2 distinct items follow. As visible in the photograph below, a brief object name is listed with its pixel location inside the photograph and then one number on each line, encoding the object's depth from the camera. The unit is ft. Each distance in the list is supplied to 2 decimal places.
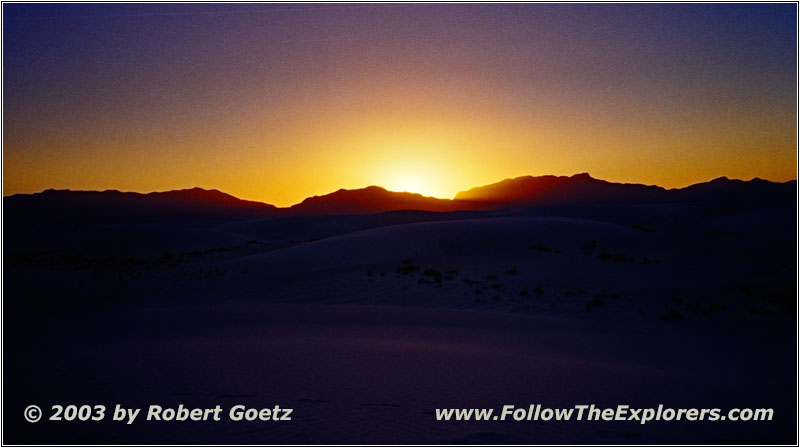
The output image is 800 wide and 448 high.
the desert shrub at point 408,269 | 60.54
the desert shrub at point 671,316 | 37.23
